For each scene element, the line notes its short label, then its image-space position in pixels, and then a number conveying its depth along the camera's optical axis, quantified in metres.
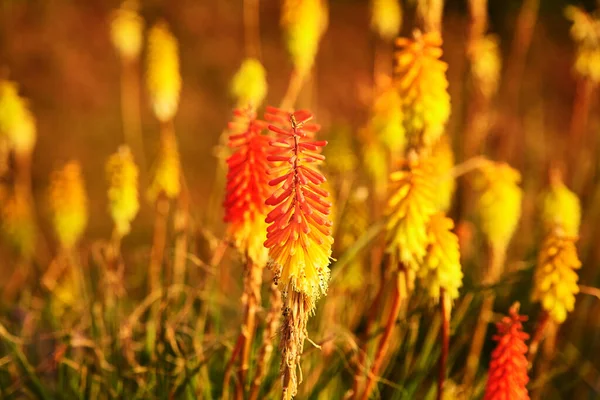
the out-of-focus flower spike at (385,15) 3.64
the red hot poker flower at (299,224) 1.69
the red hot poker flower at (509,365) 2.05
